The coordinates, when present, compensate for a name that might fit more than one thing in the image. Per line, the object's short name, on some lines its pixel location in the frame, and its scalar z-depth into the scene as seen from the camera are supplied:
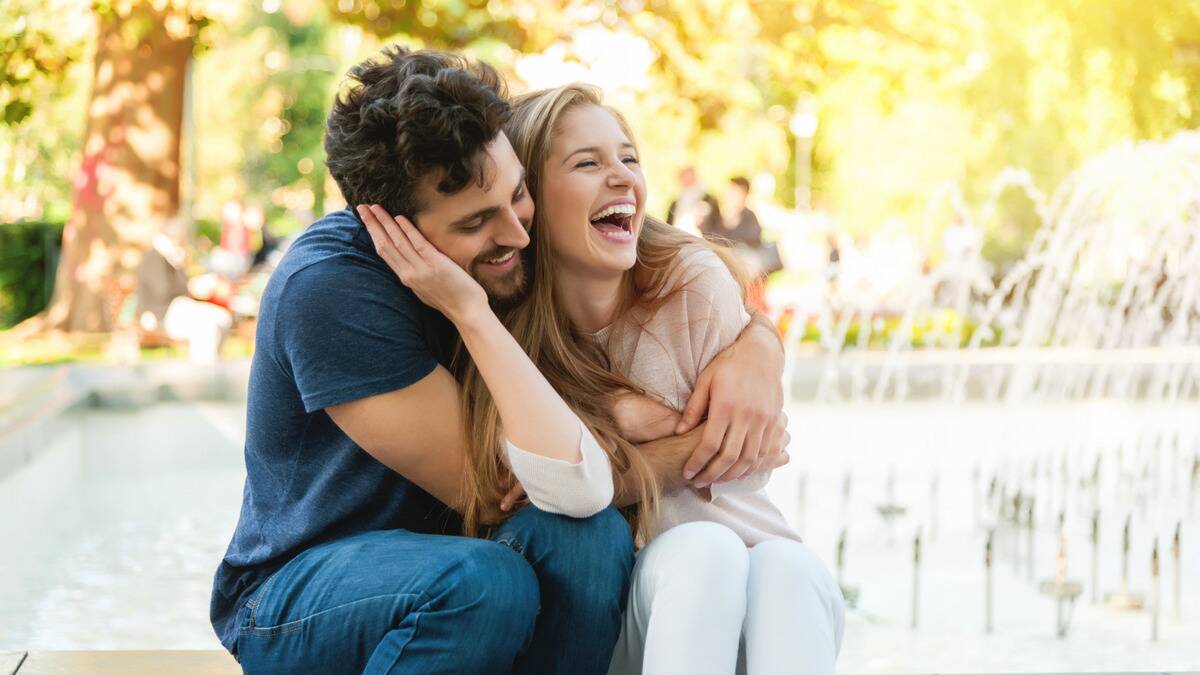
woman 2.40
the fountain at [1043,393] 6.04
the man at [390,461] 2.28
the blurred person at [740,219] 11.09
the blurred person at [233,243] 16.08
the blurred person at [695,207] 10.89
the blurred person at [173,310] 10.19
